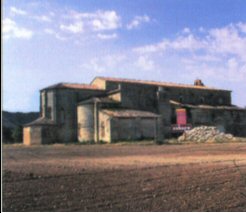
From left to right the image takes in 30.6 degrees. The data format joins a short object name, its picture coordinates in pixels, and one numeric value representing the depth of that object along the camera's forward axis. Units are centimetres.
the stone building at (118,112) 4244
